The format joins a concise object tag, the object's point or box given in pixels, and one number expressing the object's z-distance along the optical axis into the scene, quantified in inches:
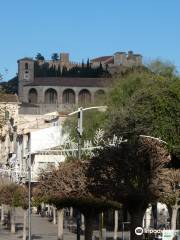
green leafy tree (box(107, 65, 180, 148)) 2449.6
